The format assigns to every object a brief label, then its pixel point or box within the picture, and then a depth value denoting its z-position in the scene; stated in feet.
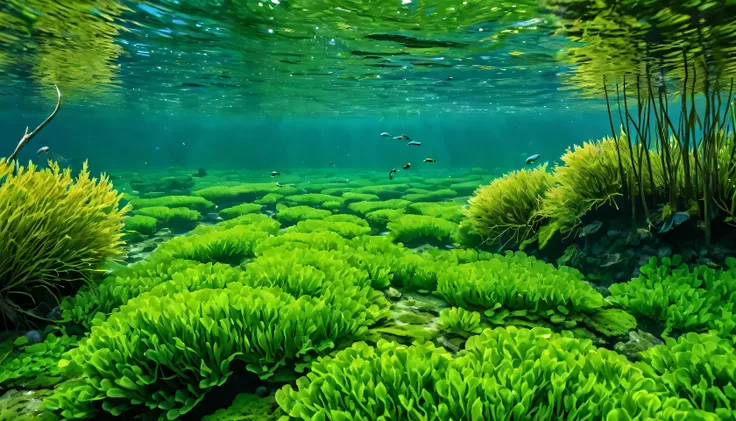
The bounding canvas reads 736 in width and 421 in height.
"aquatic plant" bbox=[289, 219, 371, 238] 27.30
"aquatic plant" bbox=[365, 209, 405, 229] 36.81
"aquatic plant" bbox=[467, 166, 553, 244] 24.61
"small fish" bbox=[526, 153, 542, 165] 31.47
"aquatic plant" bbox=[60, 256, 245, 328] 14.05
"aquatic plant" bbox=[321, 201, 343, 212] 46.75
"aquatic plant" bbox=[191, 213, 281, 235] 27.31
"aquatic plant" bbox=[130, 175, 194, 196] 70.85
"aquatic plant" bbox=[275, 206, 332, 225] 39.01
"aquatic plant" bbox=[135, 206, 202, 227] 37.63
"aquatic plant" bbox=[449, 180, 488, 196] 65.85
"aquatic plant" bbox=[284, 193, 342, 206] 51.20
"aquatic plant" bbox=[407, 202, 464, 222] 35.35
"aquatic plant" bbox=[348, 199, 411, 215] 42.73
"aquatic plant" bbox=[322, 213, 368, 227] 31.75
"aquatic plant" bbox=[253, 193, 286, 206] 51.84
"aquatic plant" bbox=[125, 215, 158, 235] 32.76
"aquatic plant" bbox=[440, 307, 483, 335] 12.93
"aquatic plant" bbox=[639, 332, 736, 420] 8.25
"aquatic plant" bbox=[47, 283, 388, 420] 9.20
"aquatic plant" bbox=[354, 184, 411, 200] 61.57
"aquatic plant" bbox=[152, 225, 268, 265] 20.81
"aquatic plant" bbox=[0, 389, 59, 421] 9.36
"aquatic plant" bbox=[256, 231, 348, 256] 20.27
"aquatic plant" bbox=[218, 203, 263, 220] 43.29
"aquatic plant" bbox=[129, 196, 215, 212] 45.83
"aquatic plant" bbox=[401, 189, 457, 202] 55.83
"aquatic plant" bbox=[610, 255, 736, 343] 13.76
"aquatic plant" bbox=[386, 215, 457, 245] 28.86
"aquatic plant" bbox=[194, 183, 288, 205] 55.16
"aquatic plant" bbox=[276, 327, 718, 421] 7.13
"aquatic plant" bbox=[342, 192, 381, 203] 53.50
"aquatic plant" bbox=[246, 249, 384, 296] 14.02
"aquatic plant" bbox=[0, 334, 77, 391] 11.06
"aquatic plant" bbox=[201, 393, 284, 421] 8.90
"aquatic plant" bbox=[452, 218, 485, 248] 26.53
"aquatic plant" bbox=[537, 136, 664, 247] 21.90
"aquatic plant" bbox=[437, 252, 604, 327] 14.02
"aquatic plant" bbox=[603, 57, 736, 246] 18.40
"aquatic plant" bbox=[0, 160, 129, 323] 13.47
